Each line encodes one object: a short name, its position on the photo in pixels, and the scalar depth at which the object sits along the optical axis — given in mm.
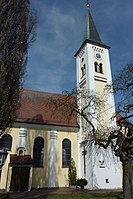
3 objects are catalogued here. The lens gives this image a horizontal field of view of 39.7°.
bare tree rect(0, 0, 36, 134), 9883
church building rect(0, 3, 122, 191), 16572
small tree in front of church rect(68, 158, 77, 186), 18372
